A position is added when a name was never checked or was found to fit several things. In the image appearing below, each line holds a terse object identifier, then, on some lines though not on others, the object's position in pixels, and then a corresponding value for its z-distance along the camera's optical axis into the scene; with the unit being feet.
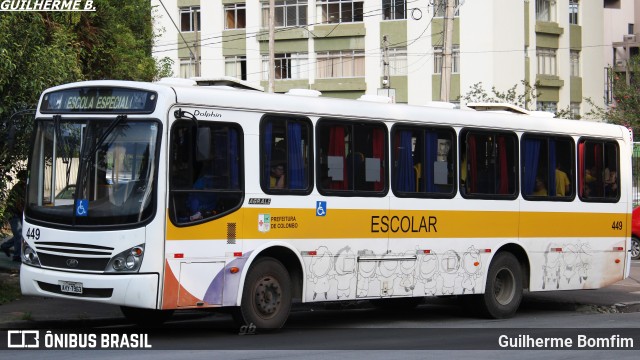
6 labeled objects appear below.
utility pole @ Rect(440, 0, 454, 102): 98.02
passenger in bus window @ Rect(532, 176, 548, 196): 59.09
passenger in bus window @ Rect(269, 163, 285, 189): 46.44
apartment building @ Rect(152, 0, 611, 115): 183.32
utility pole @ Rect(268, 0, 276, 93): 115.73
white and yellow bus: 42.57
